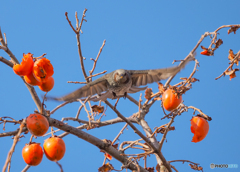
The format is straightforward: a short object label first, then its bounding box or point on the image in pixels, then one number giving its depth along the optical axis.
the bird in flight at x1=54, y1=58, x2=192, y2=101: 8.06
